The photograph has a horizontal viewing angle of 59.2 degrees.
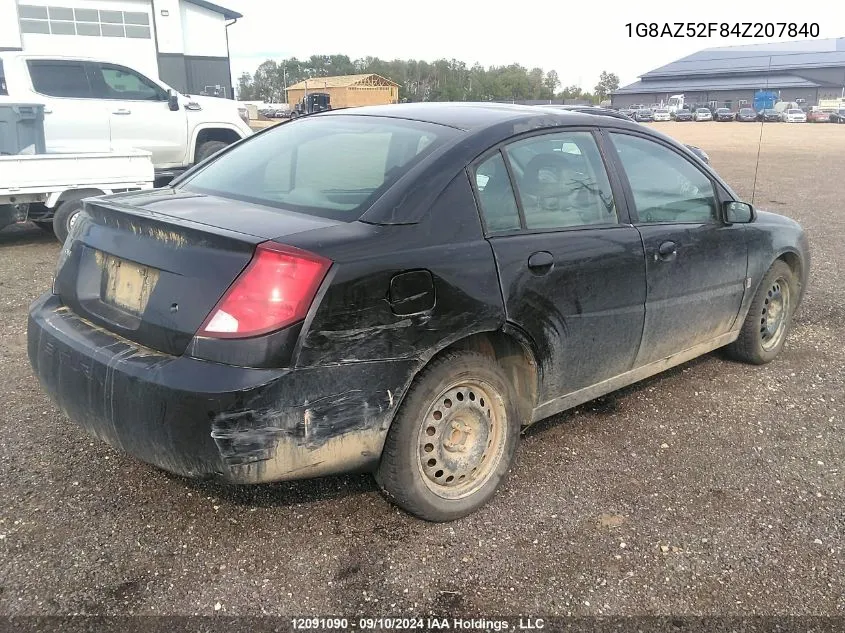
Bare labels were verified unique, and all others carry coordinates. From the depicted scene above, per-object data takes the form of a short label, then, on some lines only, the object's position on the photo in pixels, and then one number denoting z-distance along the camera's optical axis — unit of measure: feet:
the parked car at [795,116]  196.03
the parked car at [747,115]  208.54
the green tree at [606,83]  379.55
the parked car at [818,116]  202.18
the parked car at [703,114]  219.00
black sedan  8.19
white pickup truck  31.76
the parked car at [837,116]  191.31
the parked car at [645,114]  217.11
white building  113.25
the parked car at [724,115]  212.64
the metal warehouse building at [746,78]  271.90
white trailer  25.27
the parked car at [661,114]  222.28
